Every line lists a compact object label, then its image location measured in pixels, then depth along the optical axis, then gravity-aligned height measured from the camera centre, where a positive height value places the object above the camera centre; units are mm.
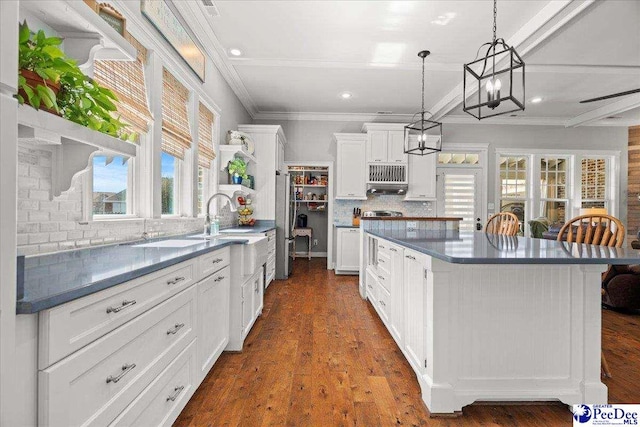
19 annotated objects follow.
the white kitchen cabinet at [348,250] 5715 -683
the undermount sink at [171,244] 2076 -234
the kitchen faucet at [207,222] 2821 -103
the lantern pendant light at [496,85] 1954 +1958
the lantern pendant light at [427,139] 6056 +1429
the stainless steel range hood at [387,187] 6125 +500
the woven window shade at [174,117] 2762 +872
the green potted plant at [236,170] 4262 +569
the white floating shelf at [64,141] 955 +256
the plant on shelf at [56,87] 959 +427
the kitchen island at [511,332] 1768 -671
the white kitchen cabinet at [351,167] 6047 +870
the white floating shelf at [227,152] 4125 +777
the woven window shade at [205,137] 3576 +873
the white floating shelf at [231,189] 4047 +296
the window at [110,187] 2041 +158
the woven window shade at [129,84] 1980 +844
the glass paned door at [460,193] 6562 +420
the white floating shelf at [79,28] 1150 +743
